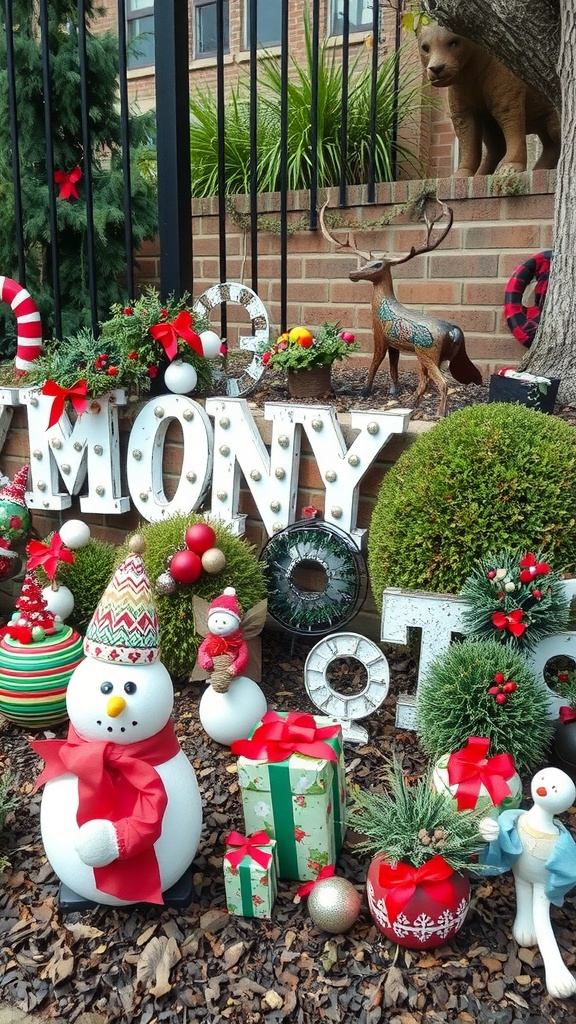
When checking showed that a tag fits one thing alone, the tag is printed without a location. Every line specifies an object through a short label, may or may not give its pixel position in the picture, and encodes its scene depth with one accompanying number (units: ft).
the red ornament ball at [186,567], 8.44
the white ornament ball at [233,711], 7.65
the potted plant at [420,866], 5.33
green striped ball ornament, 8.32
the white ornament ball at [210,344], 10.57
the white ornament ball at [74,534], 9.73
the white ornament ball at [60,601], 9.27
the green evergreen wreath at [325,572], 8.93
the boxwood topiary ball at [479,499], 7.55
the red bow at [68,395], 10.09
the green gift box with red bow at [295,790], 5.94
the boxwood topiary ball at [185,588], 8.63
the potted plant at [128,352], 10.14
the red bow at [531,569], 7.04
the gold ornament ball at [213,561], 8.45
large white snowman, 5.42
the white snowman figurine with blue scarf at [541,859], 5.23
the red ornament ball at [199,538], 8.56
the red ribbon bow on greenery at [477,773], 5.90
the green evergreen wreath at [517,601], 7.08
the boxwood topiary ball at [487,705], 6.56
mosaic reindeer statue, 9.05
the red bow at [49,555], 9.20
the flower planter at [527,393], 8.68
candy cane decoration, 11.22
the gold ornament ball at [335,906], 5.60
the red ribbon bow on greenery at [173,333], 10.05
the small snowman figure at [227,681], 7.49
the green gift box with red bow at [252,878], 5.78
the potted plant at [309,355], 9.75
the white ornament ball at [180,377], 10.27
